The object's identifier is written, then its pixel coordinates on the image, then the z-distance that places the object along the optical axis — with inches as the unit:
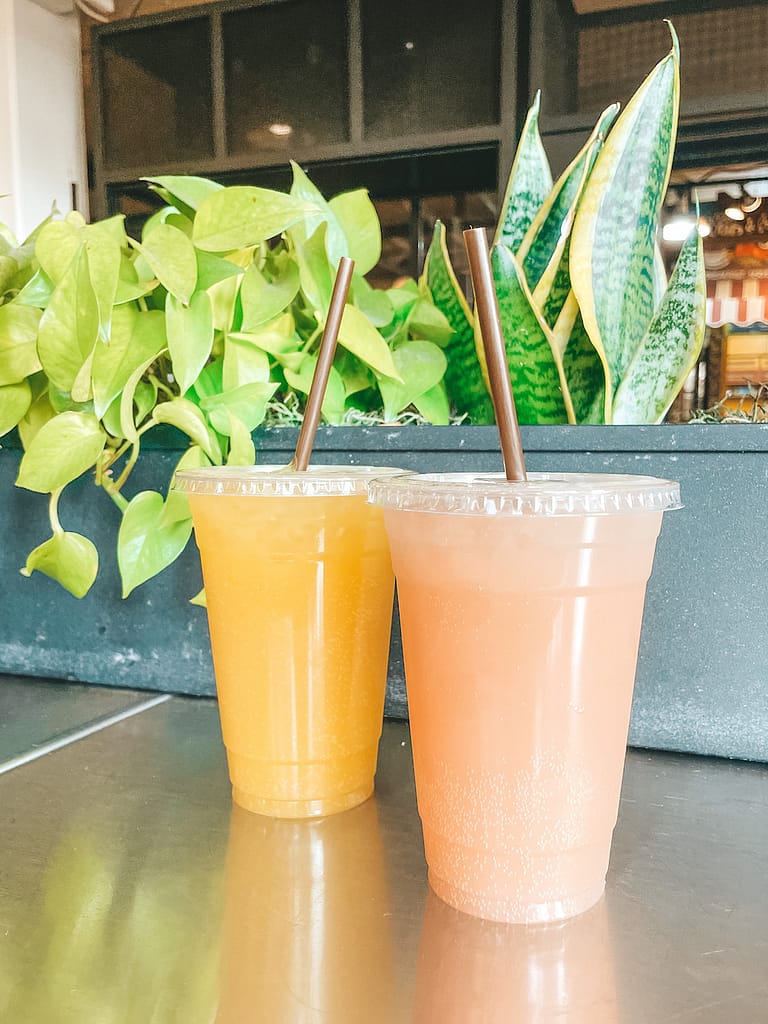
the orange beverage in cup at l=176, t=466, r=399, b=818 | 17.0
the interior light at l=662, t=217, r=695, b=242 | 90.9
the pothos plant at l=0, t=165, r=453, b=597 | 19.9
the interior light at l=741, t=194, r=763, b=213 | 90.6
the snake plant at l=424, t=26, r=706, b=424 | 20.6
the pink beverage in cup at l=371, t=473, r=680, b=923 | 13.2
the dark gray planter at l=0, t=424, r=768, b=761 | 20.0
